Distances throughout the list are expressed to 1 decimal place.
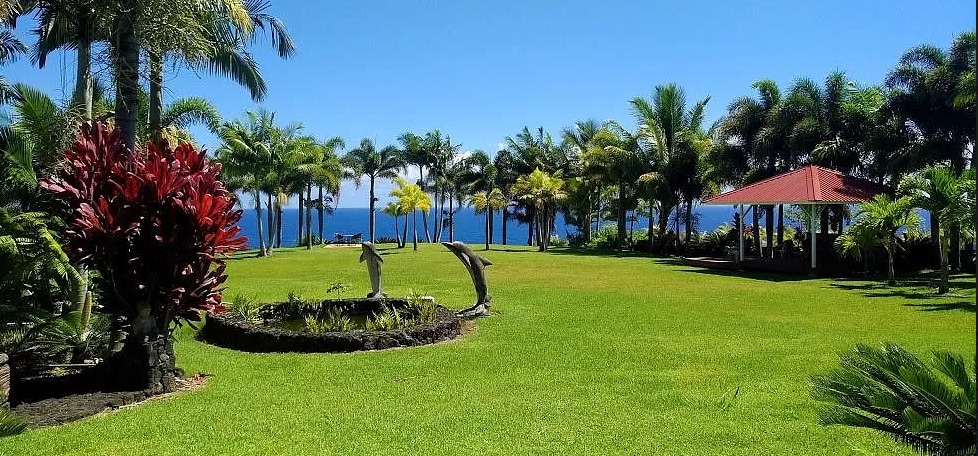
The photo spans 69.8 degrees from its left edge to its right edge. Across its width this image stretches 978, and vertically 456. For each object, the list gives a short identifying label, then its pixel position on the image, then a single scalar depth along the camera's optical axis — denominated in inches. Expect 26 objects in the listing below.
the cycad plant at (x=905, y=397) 120.4
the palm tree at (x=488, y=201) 1497.3
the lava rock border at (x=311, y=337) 361.7
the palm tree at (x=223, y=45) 253.0
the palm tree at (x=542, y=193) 1406.3
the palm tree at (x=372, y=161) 1658.5
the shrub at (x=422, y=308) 423.5
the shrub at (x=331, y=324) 389.7
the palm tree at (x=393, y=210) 1407.5
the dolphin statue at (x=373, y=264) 505.2
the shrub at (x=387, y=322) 398.1
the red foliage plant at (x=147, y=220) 259.4
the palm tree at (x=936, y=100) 777.6
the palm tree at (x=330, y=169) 1337.8
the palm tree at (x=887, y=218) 628.4
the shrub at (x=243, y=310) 428.5
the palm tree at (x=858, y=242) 655.8
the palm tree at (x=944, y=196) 503.8
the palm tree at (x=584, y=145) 1551.4
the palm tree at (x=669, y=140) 1208.8
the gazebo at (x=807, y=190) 815.6
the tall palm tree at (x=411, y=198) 1384.1
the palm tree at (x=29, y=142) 301.0
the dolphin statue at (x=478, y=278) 473.1
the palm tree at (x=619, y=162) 1262.3
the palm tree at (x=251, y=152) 1165.1
